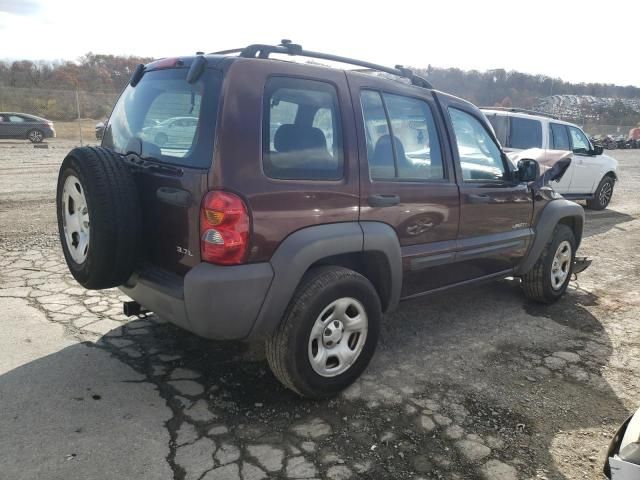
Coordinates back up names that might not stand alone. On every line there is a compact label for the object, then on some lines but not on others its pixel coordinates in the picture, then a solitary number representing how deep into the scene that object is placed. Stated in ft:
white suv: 27.99
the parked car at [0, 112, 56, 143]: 64.49
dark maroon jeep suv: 8.20
